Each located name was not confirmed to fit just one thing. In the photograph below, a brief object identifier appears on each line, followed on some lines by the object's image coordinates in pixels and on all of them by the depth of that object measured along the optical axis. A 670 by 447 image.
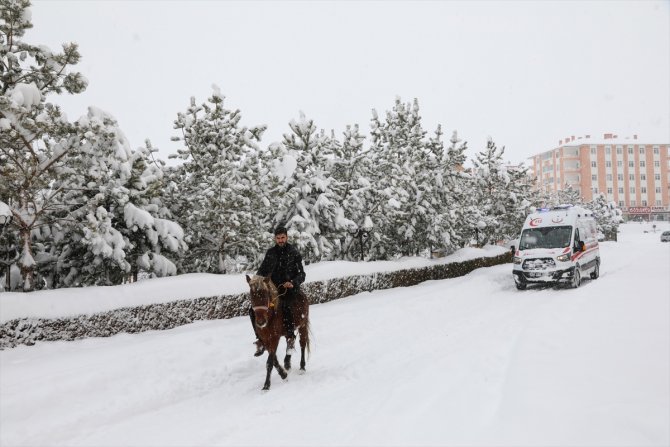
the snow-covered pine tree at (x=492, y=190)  30.48
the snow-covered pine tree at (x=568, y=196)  66.19
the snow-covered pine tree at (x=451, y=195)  22.34
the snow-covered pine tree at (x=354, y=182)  17.75
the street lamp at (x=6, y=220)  8.56
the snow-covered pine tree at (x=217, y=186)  13.91
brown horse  6.39
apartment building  106.19
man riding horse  7.23
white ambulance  16.06
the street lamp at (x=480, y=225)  26.56
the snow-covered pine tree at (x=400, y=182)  19.20
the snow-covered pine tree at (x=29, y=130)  9.26
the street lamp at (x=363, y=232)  18.02
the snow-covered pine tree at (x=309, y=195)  15.48
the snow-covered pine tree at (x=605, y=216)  64.94
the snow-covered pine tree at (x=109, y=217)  10.23
